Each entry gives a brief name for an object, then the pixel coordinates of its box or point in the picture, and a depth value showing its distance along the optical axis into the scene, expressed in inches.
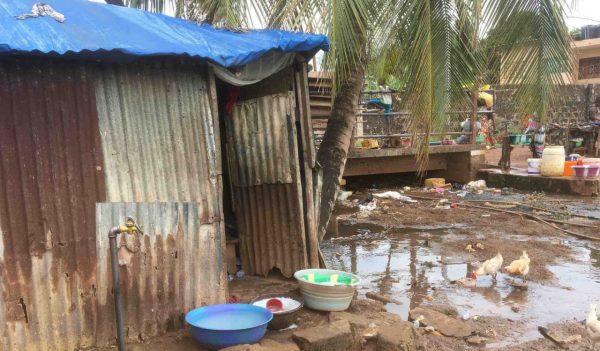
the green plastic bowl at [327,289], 179.8
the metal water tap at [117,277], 144.6
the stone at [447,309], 211.0
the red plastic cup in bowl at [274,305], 181.3
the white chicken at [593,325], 185.6
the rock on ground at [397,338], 161.3
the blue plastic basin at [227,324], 149.7
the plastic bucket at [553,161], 506.0
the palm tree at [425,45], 220.5
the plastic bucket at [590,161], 491.5
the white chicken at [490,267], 243.4
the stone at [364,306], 192.4
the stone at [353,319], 170.4
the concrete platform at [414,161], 516.7
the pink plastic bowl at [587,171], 482.9
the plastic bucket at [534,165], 530.6
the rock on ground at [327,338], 154.5
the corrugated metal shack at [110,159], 140.9
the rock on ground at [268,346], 144.9
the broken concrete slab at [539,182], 480.4
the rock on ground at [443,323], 191.6
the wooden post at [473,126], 531.9
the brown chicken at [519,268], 242.2
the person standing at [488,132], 834.8
